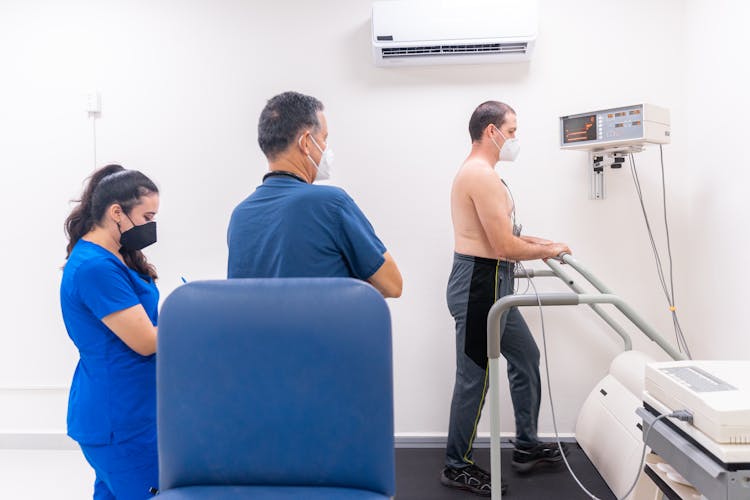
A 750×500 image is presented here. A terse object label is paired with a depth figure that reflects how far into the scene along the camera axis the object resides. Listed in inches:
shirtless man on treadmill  89.6
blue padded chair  39.7
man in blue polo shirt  52.4
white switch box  116.6
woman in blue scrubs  59.0
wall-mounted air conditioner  105.4
